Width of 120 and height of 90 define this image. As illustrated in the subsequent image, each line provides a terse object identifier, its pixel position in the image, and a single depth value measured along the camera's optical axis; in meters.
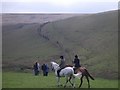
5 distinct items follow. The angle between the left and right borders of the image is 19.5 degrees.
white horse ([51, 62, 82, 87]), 27.84
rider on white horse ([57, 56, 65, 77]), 29.14
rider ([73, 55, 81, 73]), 28.08
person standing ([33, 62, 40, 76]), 53.16
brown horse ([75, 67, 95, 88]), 28.16
